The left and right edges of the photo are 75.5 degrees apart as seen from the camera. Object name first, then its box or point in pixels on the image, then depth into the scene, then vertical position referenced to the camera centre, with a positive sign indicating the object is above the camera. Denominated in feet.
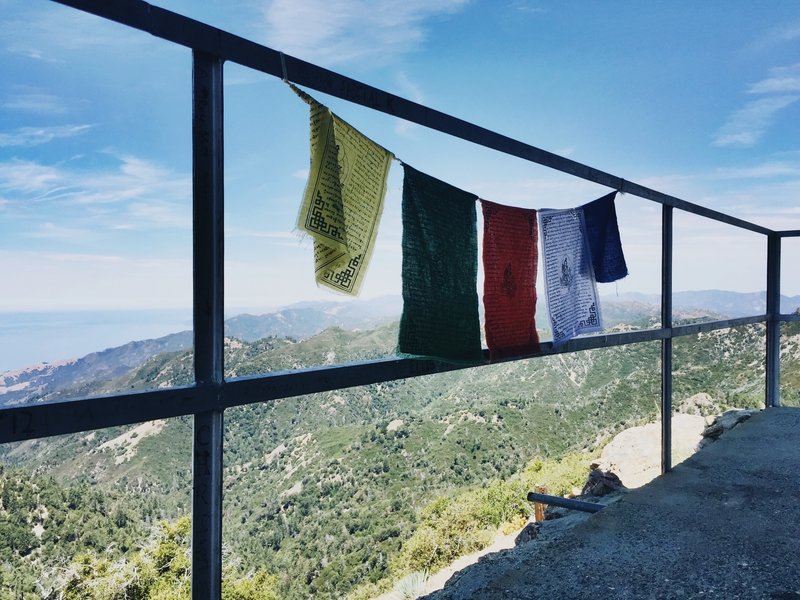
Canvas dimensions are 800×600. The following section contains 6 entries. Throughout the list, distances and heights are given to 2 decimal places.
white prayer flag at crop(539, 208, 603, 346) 6.21 +0.14
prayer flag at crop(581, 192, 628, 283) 6.98 +0.65
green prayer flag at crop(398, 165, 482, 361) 4.62 +0.16
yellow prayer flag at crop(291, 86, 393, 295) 3.78 +0.69
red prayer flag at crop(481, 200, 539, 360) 5.42 +0.10
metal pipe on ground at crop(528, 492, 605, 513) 6.34 -2.69
